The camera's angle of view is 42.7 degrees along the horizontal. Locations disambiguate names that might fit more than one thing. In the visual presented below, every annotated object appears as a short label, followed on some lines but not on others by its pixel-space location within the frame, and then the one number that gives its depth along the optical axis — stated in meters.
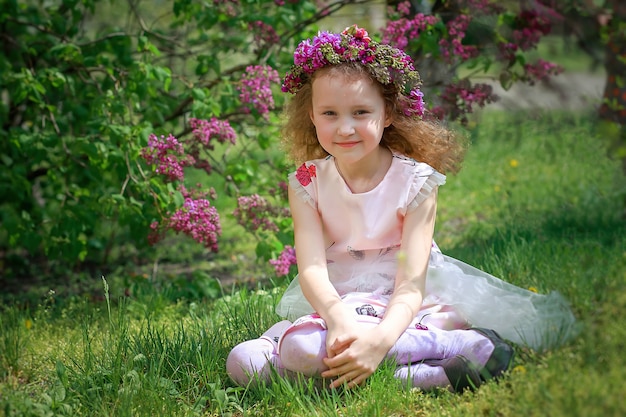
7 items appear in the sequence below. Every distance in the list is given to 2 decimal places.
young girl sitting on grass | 2.36
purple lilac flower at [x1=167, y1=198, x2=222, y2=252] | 3.48
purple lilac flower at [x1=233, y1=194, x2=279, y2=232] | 3.73
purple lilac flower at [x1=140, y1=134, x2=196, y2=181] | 3.46
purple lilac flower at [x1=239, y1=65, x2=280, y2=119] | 3.67
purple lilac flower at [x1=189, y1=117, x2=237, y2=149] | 3.60
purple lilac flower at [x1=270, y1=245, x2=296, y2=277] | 3.63
